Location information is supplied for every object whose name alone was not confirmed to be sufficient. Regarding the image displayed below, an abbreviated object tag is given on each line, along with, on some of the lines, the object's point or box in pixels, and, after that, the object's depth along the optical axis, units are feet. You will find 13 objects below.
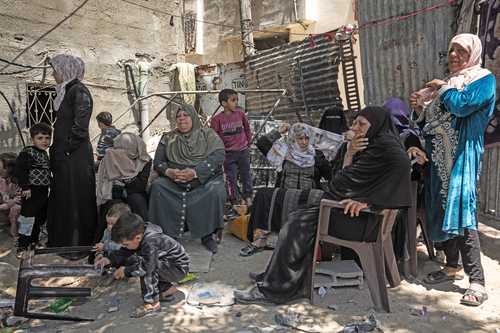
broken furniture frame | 9.65
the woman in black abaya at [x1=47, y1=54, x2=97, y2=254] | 12.50
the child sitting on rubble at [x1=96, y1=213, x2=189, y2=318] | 9.64
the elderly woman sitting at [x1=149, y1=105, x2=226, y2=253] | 14.07
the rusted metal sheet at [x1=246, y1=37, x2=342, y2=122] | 24.97
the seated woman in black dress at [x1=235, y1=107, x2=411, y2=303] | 9.70
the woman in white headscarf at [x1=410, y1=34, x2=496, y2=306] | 9.80
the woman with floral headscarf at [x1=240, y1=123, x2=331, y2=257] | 12.96
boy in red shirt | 18.06
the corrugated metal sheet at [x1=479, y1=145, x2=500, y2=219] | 13.42
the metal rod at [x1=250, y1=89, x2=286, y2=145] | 19.09
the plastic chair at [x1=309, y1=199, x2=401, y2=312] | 9.70
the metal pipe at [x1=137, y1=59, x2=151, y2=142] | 30.01
